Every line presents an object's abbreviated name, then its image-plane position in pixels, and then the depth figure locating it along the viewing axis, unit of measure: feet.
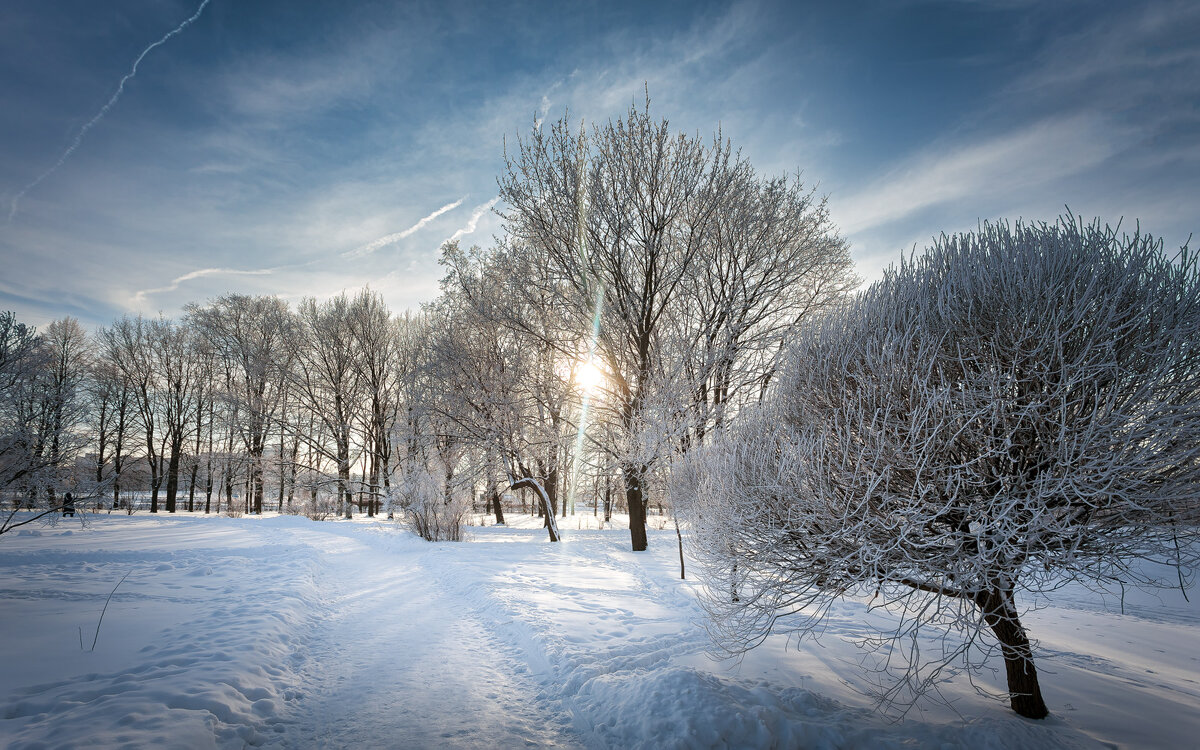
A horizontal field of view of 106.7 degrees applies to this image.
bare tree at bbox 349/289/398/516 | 85.40
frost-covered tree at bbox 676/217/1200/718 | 10.41
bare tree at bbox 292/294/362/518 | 84.48
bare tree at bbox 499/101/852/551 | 37.99
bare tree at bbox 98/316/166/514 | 75.36
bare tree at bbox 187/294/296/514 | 80.33
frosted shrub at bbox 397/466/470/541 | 48.65
